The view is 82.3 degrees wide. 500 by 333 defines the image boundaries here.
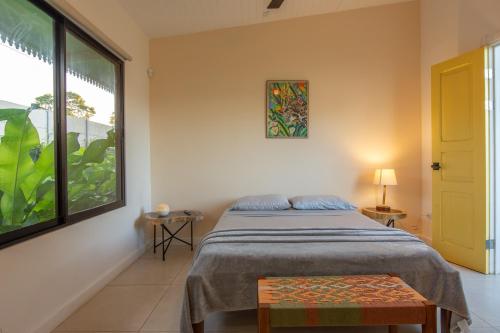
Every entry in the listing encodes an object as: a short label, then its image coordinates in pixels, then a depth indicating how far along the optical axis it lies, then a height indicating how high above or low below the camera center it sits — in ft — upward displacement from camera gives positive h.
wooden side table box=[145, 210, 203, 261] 10.79 -2.08
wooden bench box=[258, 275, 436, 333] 4.42 -2.25
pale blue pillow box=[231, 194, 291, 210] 10.93 -1.52
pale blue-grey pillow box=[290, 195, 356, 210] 10.90 -1.53
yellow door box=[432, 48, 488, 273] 9.18 +0.07
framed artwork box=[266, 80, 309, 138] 12.35 +2.38
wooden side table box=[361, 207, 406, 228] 11.03 -2.02
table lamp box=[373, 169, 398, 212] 11.40 -0.62
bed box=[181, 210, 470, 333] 5.79 -2.17
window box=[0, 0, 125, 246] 5.46 +1.00
